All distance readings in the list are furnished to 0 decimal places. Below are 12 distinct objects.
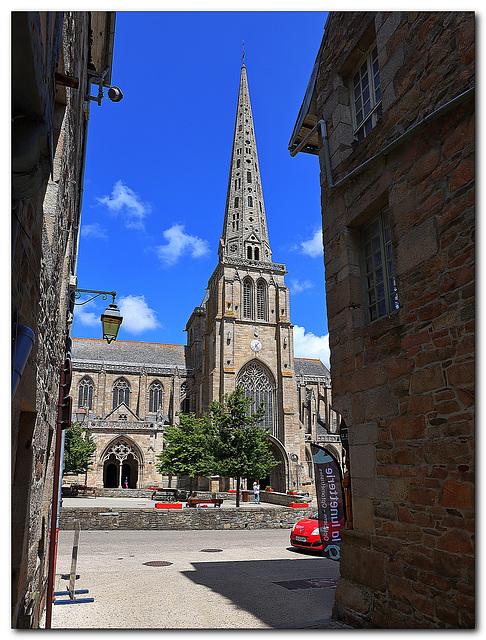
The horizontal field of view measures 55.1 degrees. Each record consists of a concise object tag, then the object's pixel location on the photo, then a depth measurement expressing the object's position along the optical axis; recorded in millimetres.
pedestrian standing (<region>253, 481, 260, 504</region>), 31500
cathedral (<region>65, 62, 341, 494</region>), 42031
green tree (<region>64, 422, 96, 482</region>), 31984
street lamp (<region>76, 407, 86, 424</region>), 45394
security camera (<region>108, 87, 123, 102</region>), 7941
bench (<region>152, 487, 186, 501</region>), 30469
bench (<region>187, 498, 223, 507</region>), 23841
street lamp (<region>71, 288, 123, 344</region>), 9109
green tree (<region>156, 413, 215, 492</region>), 30308
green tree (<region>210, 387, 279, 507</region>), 26141
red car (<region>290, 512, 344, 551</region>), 13195
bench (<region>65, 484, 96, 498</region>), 32219
